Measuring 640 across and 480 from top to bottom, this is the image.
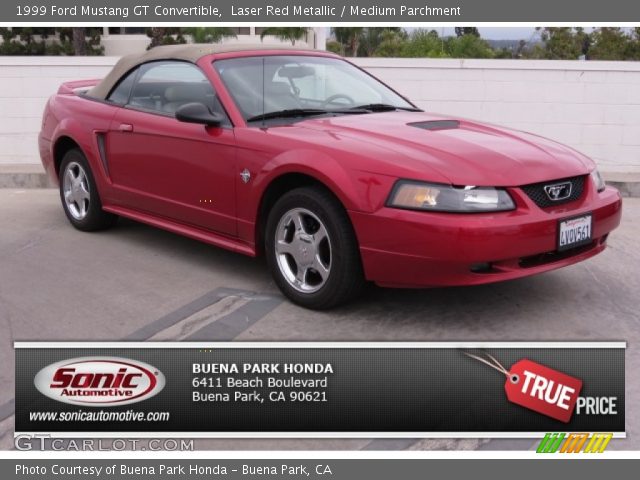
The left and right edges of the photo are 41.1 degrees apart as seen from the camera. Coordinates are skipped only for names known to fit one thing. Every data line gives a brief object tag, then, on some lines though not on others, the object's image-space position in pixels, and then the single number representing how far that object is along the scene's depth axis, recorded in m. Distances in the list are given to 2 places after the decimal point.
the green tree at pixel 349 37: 42.41
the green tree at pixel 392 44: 36.18
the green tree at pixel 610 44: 43.19
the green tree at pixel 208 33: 40.97
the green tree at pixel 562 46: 45.66
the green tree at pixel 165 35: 40.69
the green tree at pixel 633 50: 43.00
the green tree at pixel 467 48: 32.12
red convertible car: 4.35
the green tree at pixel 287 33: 39.71
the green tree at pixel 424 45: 30.07
